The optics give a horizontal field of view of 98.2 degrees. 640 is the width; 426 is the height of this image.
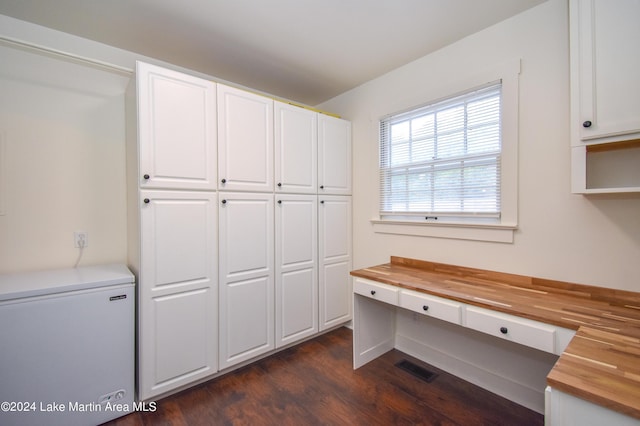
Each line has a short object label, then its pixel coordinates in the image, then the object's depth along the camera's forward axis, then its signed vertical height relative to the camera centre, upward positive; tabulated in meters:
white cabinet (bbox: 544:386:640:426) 0.79 -0.62
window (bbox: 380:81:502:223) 1.98 +0.40
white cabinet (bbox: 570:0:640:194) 1.26 +0.56
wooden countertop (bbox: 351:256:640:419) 0.85 -0.51
